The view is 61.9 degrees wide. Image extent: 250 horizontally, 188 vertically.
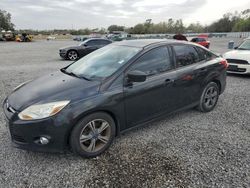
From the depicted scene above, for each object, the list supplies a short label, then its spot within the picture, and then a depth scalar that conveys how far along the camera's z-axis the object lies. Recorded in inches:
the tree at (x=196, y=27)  4008.4
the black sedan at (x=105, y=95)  98.4
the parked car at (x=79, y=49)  495.2
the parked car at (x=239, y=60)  277.0
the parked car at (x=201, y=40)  777.3
